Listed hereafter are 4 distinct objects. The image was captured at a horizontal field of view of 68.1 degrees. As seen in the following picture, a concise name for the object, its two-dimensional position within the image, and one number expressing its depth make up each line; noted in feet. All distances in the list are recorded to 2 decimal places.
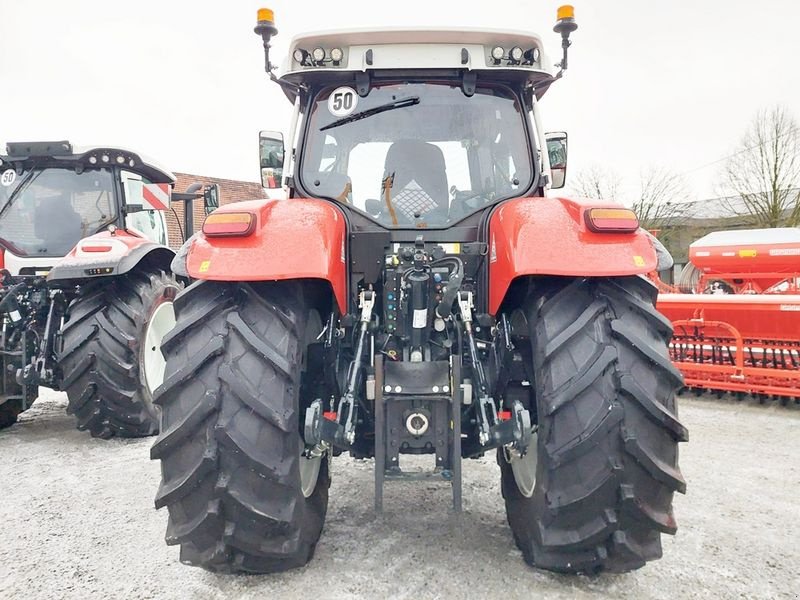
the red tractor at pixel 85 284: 13.70
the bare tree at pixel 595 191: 87.34
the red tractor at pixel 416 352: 6.23
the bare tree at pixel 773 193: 68.80
